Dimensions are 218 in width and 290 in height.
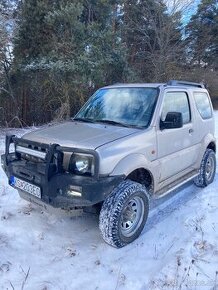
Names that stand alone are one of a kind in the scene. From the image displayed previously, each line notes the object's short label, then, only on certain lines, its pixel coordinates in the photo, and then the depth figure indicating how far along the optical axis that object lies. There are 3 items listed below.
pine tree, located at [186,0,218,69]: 17.52
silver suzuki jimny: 2.41
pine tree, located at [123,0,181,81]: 14.50
